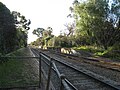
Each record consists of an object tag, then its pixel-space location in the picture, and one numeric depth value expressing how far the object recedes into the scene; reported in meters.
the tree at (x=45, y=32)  40.69
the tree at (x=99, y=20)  16.14
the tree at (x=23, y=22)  25.73
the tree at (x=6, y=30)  8.73
